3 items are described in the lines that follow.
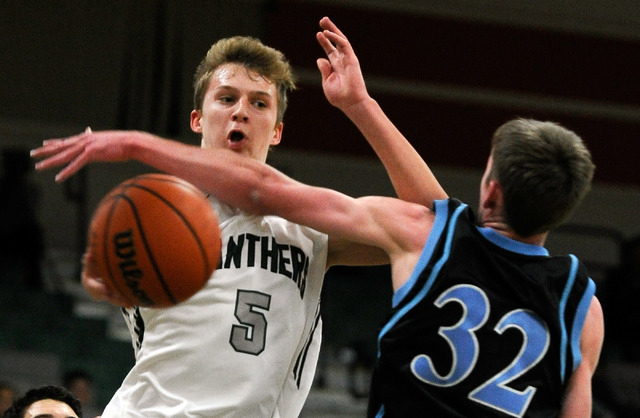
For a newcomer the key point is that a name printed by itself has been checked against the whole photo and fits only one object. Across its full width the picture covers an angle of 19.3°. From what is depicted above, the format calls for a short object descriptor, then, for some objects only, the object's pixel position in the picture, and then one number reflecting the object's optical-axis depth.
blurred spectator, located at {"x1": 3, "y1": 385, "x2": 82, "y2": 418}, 9.20
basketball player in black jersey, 5.16
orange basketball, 5.32
